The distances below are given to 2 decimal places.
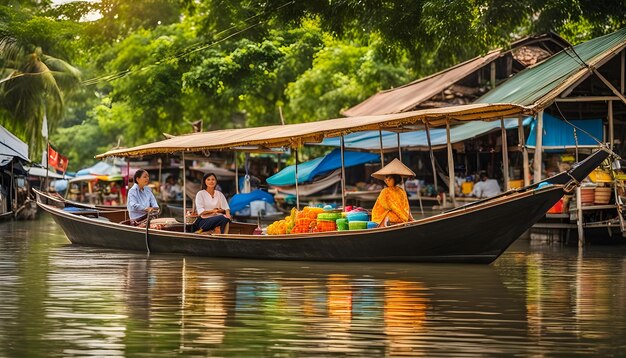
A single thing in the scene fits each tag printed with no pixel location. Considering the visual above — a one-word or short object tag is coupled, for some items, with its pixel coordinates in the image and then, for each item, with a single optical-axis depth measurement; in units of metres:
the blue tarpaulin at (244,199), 23.08
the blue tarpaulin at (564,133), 18.92
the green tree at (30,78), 27.38
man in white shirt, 22.16
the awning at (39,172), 38.31
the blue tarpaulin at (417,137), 21.84
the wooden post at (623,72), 18.25
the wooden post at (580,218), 16.78
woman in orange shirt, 13.59
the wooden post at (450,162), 13.24
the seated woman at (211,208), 15.31
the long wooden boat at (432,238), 12.83
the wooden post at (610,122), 17.73
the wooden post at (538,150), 15.94
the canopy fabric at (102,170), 47.19
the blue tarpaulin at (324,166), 26.59
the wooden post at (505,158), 13.62
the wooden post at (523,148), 14.19
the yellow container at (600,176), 17.09
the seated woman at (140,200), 16.30
